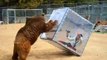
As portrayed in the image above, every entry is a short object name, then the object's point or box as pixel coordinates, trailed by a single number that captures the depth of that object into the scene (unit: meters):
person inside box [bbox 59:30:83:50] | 12.15
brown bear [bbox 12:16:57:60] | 10.63
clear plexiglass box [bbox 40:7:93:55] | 11.74
